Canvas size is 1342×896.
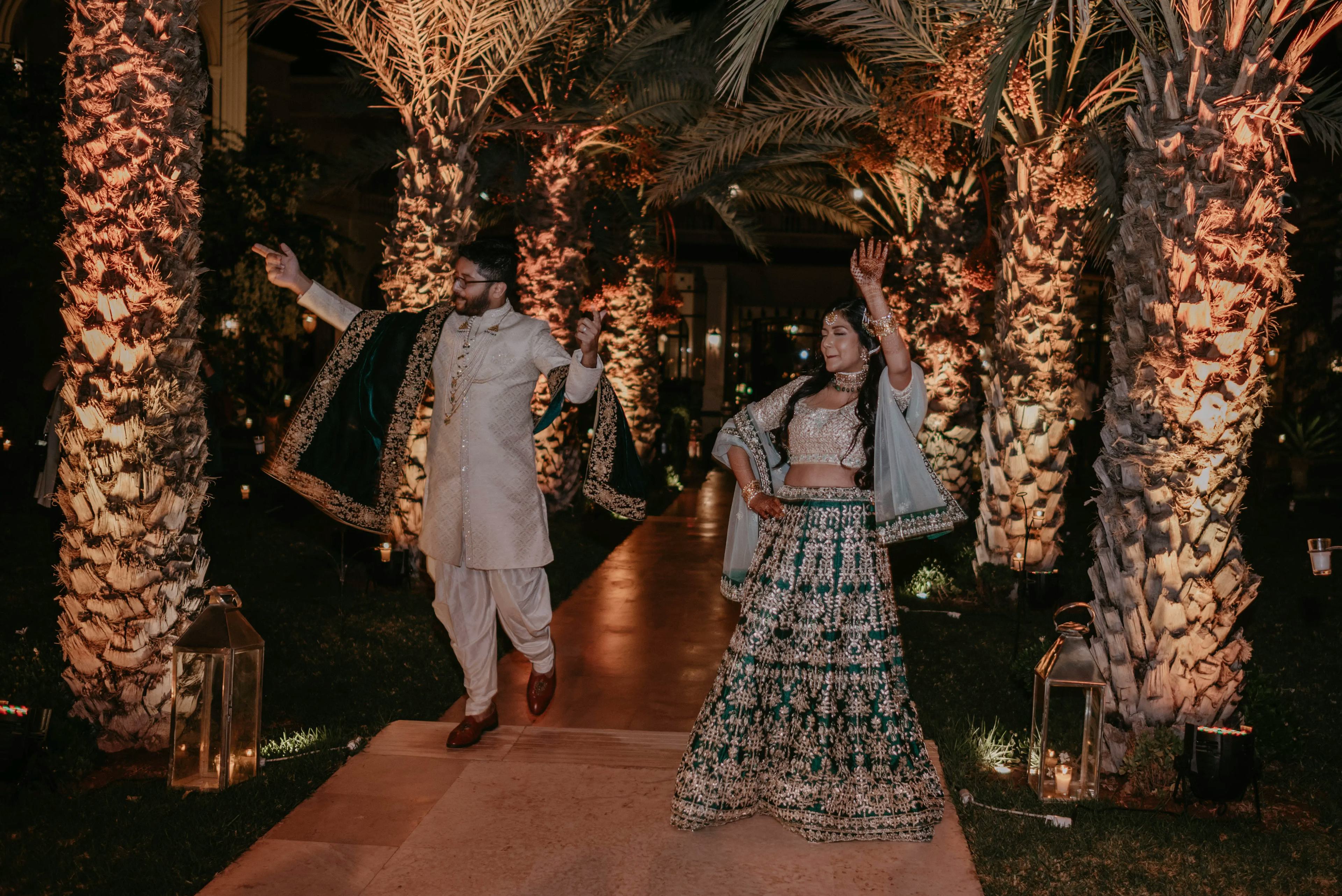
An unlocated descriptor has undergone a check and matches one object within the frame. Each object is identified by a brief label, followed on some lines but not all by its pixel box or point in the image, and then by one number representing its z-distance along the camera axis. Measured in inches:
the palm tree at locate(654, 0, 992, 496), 412.2
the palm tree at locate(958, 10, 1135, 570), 379.9
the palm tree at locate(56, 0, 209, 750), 201.0
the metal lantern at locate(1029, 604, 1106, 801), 189.2
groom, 207.6
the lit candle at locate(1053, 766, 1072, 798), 195.6
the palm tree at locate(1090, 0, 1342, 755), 194.5
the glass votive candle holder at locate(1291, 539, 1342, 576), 221.8
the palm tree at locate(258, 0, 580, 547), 375.2
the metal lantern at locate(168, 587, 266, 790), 187.3
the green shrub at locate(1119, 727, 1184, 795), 199.2
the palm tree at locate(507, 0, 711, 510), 554.3
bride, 171.5
